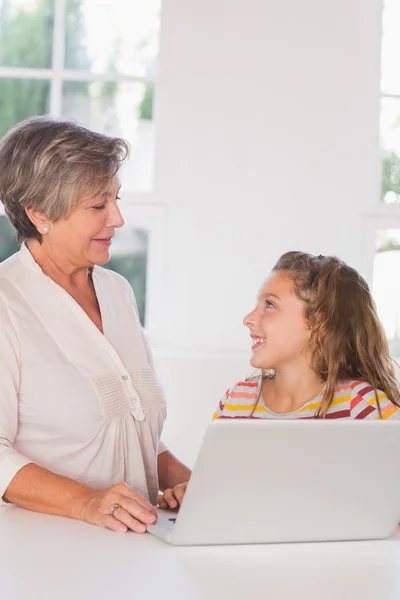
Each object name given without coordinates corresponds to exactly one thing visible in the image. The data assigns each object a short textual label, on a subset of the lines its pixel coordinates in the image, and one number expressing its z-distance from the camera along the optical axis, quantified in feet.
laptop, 4.77
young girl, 7.22
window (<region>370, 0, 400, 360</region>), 13.87
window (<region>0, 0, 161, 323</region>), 13.34
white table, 4.43
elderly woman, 6.57
